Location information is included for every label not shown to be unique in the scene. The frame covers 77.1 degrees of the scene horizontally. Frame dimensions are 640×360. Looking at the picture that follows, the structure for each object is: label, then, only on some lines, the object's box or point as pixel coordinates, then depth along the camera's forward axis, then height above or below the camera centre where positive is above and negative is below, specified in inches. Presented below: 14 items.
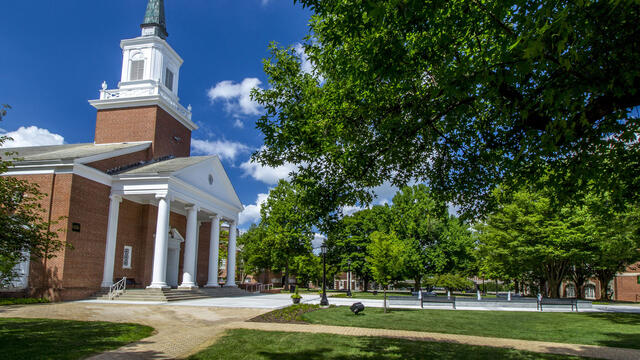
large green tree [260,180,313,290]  1635.1 +57.9
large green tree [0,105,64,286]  335.3 +7.8
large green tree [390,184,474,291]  1749.5 +34.4
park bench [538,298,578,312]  876.6 -112.0
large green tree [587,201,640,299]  582.2 +27.6
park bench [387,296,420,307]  890.2 -116.8
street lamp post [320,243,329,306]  864.1 -111.6
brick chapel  853.8 +126.6
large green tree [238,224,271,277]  1700.3 -31.3
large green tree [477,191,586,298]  1064.2 +34.6
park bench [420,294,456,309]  863.7 -111.5
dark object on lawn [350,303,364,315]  676.1 -102.4
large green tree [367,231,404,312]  1080.8 -35.5
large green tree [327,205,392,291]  1887.3 +33.0
